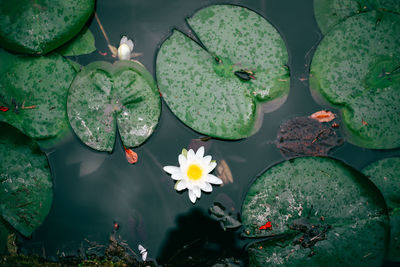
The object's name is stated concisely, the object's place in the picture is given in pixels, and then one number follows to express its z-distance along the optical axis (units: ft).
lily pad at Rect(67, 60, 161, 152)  7.25
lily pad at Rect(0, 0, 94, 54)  6.96
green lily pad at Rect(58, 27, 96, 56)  7.87
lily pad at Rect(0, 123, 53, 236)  7.29
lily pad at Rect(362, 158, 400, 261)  7.45
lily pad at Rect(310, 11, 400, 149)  7.42
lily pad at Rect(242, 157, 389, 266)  7.12
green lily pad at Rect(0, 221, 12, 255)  7.39
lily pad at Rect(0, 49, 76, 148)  7.29
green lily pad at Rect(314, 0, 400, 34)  7.72
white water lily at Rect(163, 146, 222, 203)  7.16
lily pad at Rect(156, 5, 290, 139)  7.30
